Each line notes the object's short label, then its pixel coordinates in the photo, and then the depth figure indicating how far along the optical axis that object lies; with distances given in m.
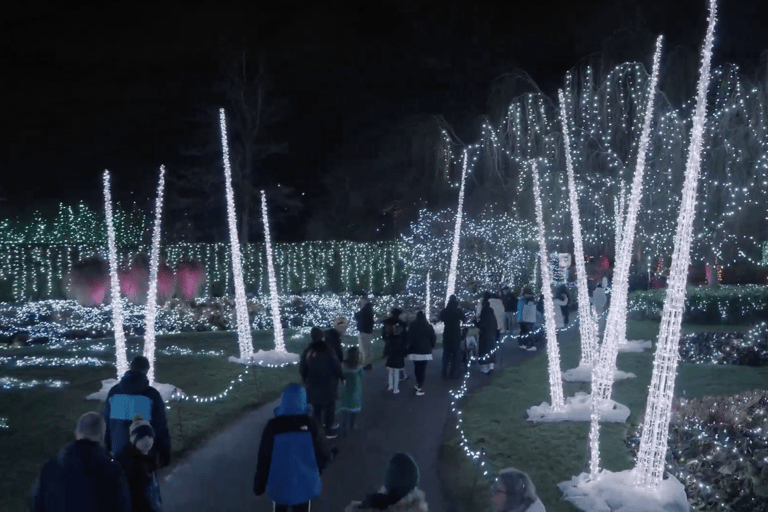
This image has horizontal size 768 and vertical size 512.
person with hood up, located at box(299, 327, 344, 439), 9.16
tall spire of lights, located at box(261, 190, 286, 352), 16.28
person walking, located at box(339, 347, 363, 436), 10.22
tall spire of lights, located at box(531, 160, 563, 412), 9.95
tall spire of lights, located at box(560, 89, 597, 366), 10.10
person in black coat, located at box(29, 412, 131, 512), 4.35
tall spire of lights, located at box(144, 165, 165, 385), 12.07
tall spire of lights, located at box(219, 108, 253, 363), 15.05
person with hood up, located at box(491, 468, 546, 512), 4.24
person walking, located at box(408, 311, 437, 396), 12.92
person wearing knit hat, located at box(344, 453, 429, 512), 4.07
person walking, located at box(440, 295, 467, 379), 14.05
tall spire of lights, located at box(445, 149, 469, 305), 18.17
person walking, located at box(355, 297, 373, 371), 14.91
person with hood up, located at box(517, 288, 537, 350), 18.72
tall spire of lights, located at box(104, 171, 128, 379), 11.68
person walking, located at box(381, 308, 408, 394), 12.62
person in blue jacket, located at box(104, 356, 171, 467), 6.36
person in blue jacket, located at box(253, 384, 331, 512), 5.48
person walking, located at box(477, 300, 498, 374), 14.66
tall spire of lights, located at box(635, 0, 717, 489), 6.52
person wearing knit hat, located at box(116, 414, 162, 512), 5.04
